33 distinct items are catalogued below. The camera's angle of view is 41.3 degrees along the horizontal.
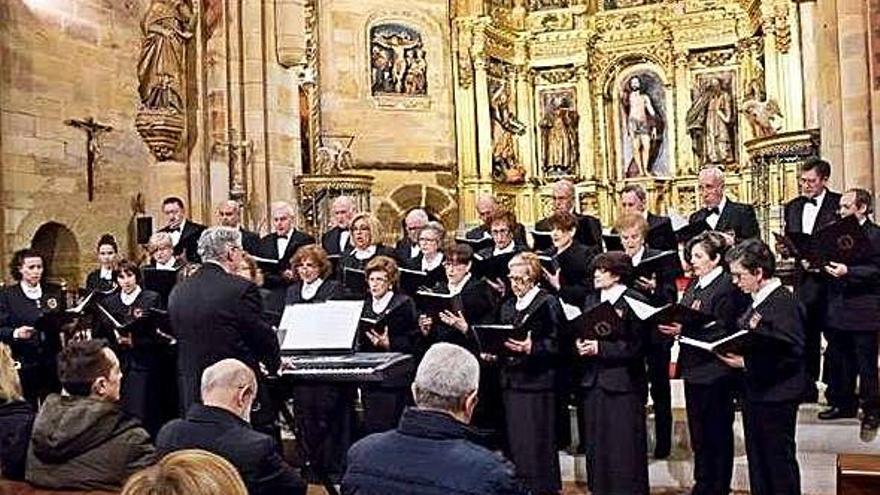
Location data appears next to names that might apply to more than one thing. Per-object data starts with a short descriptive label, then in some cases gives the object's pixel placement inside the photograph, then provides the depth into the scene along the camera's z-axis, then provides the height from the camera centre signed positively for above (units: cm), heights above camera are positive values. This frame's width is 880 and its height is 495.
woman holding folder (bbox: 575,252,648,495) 611 -72
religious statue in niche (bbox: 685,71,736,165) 1750 +210
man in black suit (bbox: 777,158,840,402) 669 +20
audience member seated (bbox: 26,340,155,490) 436 -63
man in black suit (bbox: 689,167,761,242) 700 +28
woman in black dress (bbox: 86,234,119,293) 825 +7
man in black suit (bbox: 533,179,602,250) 748 +25
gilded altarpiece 1762 +257
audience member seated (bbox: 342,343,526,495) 319 -51
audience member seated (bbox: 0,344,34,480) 490 -62
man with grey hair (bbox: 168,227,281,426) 570 -20
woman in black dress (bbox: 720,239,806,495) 554 -50
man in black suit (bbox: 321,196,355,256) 827 +29
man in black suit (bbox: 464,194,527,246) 742 +29
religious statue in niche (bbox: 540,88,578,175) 1856 +207
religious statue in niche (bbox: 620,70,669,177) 1823 +213
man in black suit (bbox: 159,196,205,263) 823 +32
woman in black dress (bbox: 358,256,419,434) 680 -37
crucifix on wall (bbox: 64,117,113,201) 1268 +142
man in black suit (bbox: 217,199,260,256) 816 +36
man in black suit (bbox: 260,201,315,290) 812 +22
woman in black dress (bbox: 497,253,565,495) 630 -67
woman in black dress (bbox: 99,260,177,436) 747 -54
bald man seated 385 -54
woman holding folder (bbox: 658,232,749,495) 588 -60
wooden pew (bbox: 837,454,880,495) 375 -73
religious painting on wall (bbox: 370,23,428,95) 1770 +315
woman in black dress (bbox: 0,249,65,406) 784 -31
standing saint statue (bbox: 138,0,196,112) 1182 +224
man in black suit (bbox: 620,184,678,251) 707 +18
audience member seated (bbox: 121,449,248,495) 204 -36
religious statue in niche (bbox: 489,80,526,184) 1814 +202
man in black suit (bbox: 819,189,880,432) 638 -39
